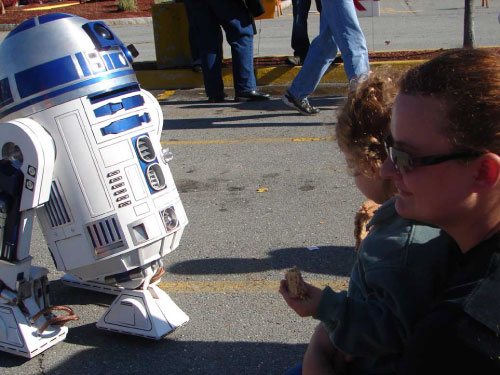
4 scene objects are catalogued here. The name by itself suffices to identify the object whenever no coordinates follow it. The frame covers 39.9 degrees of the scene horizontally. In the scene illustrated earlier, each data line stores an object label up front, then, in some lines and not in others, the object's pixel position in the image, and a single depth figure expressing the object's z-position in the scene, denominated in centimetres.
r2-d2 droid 250
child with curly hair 154
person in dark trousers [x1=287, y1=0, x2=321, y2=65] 830
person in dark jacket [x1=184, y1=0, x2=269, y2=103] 690
